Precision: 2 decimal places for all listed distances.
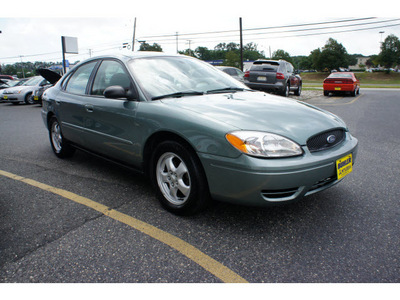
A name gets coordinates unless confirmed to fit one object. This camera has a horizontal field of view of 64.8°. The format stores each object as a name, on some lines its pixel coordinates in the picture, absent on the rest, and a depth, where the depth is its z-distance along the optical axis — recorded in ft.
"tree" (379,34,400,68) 211.61
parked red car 54.44
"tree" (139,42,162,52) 257.77
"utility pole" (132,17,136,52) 131.85
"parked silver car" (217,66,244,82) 51.96
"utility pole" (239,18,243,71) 92.48
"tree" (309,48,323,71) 241.35
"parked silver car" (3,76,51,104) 49.01
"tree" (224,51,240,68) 253.34
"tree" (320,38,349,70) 236.22
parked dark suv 44.45
